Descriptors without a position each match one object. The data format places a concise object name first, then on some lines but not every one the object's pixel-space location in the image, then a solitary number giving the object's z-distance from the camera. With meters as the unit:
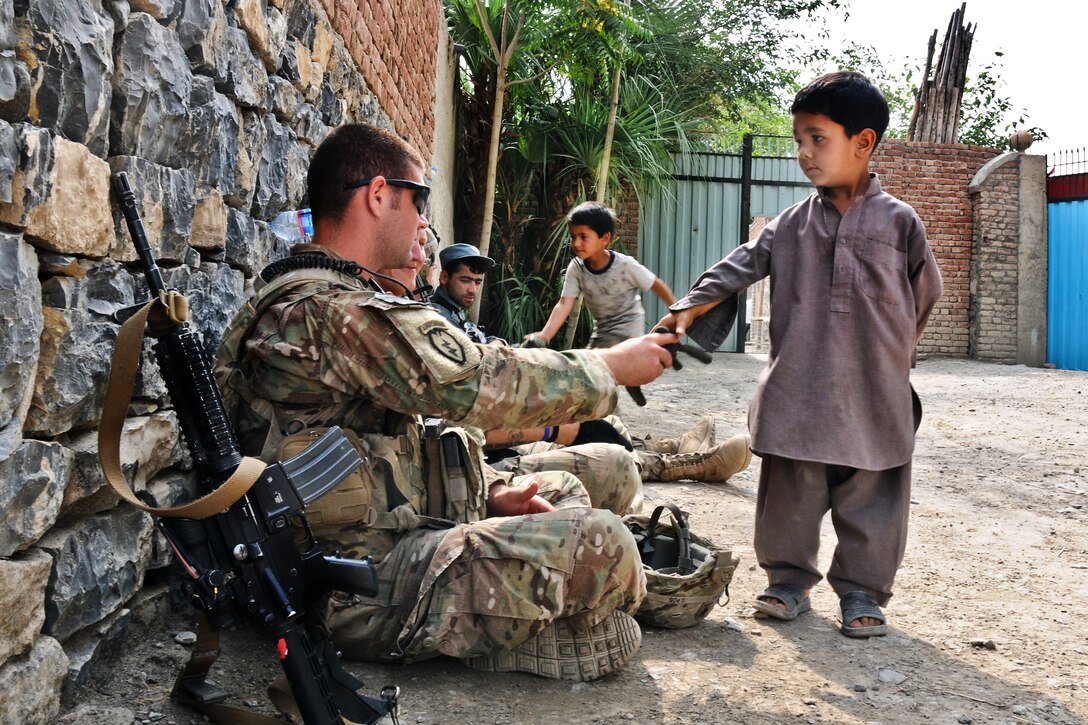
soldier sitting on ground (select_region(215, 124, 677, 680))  1.96
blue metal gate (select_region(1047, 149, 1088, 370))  11.89
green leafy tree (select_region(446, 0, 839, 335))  9.22
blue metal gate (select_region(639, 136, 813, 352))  12.00
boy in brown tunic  2.83
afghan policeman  4.30
